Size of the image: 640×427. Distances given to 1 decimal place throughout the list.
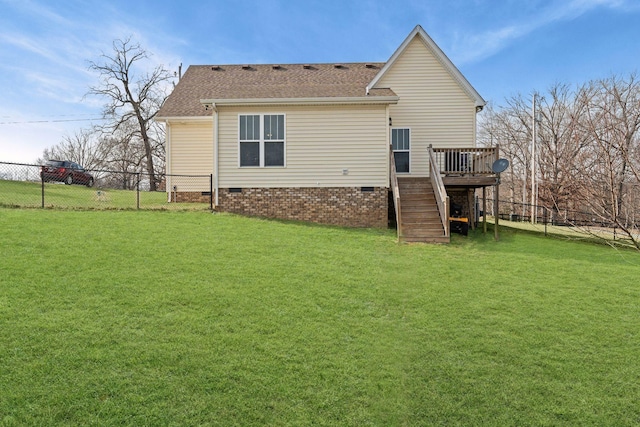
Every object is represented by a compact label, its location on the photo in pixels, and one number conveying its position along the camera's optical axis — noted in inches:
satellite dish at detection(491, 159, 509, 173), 449.7
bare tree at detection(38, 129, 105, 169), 1932.8
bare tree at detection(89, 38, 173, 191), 1178.6
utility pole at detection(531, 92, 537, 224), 951.0
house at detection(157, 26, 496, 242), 469.4
